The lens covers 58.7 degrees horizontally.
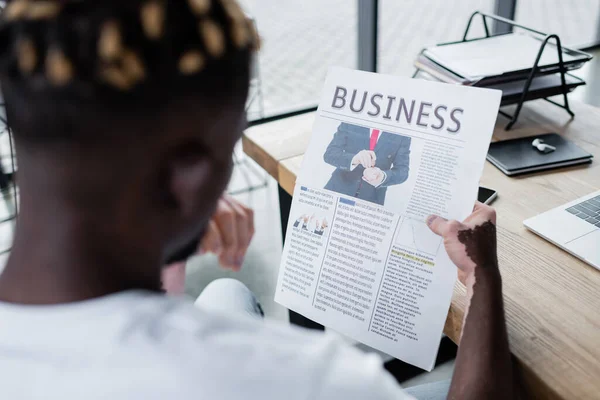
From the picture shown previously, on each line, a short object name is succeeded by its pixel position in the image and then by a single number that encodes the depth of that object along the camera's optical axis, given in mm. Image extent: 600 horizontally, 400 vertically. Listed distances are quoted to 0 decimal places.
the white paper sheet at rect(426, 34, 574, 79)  1134
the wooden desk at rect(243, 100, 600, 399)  589
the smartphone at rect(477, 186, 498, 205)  860
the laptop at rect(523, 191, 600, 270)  730
